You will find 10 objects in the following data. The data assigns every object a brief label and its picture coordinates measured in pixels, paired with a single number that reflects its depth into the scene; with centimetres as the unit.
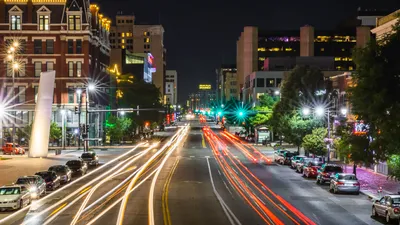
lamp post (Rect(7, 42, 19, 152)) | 8798
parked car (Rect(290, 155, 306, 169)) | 5588
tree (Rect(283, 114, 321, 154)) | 6738
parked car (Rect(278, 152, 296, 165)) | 6219
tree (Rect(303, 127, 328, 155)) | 6059
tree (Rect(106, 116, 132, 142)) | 9906
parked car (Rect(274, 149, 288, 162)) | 6469
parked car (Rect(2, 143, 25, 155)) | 7612
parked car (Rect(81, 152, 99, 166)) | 5891
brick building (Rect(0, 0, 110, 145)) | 9169
